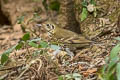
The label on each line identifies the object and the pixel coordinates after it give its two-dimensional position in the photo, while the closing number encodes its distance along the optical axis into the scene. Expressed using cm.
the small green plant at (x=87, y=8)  1023
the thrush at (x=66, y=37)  1035
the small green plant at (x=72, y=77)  685
